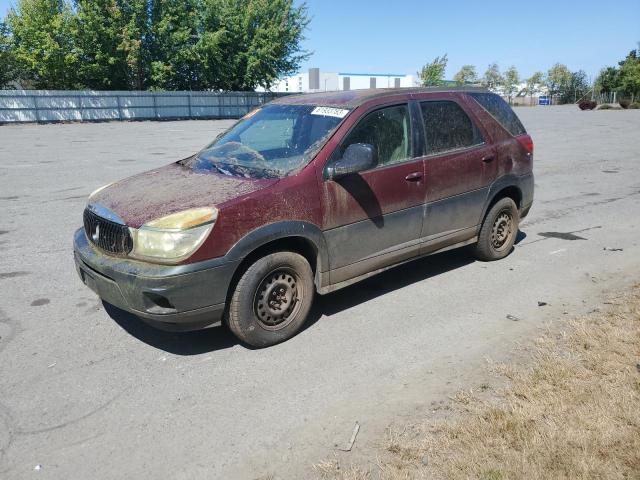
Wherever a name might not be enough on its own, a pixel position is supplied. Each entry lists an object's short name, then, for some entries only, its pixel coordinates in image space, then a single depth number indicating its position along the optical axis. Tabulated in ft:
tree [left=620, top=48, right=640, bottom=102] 234.99
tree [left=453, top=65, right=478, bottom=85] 354.33
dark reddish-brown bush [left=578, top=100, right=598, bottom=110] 193.16
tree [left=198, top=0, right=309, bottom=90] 136.26
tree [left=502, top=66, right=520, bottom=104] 369.50
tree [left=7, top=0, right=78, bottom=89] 126.21
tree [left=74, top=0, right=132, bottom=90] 122.42
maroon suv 11.96
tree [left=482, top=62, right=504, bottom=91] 375.25
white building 291.99
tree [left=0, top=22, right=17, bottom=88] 134.00
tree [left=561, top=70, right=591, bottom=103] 295.69
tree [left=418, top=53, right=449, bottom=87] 175.42
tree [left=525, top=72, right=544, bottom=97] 363.56
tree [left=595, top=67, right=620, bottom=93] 253.65
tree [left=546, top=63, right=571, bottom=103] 313.32
